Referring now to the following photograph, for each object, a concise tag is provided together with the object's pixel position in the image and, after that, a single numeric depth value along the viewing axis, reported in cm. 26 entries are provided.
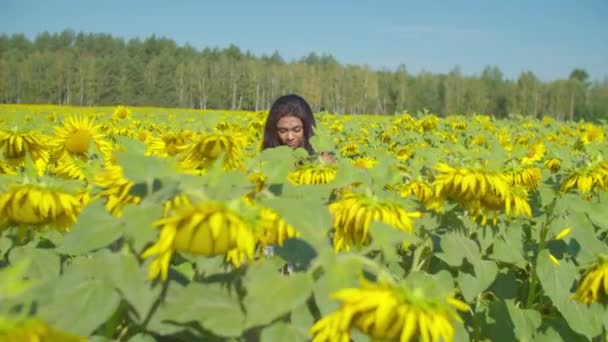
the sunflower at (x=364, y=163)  351
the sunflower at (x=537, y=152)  514
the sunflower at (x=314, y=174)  226
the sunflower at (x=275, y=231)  122
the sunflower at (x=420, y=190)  217
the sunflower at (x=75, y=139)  320
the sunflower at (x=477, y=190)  188
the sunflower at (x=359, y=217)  145
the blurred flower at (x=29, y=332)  79
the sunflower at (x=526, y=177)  284
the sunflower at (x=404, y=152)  626
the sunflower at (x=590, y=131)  984
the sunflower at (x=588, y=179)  249
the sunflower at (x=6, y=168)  275
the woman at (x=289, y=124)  471
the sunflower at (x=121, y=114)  790
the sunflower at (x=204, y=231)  102
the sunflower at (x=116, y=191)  129
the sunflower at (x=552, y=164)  378
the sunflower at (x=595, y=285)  164
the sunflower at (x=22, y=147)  272
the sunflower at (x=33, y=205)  150
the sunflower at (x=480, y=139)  776
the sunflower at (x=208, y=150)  187
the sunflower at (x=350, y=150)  635
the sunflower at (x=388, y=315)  100
